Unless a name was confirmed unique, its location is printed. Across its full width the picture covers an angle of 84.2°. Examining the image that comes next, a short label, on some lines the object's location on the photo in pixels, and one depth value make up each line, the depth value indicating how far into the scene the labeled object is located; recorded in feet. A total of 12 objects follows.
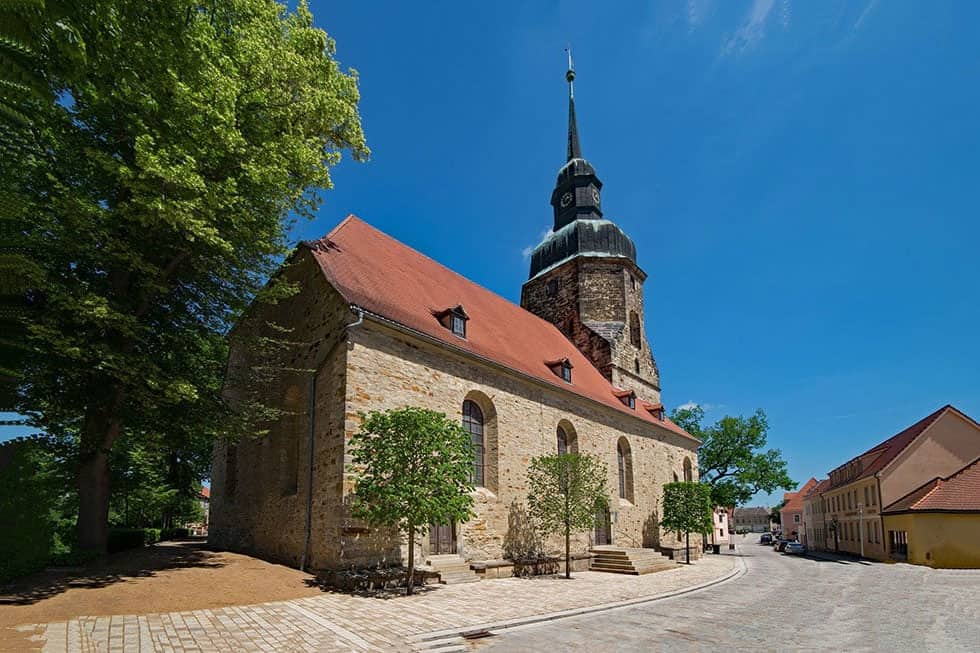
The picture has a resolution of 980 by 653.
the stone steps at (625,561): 56.34
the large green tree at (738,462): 117.80
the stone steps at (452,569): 40.32
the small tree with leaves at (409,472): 34.22
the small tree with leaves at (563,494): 50.24
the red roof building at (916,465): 86.28
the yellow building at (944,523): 72.79
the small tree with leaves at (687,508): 72.78
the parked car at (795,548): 115.68
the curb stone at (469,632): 23.41
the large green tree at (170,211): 29.68
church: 39.32
